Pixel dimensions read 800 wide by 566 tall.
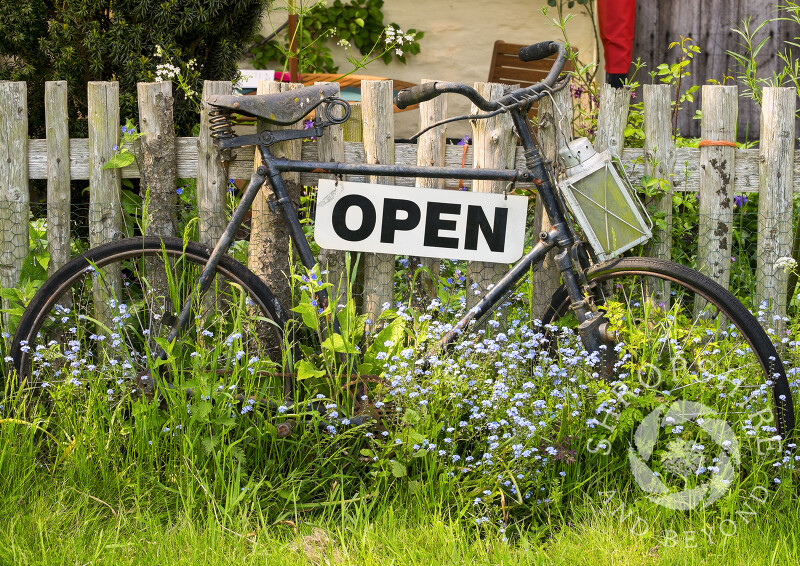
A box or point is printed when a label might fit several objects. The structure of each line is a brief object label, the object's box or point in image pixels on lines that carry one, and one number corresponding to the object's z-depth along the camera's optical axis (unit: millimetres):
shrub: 7172
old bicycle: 5547
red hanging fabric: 11453
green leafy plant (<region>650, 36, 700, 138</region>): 7078
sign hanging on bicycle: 6060
